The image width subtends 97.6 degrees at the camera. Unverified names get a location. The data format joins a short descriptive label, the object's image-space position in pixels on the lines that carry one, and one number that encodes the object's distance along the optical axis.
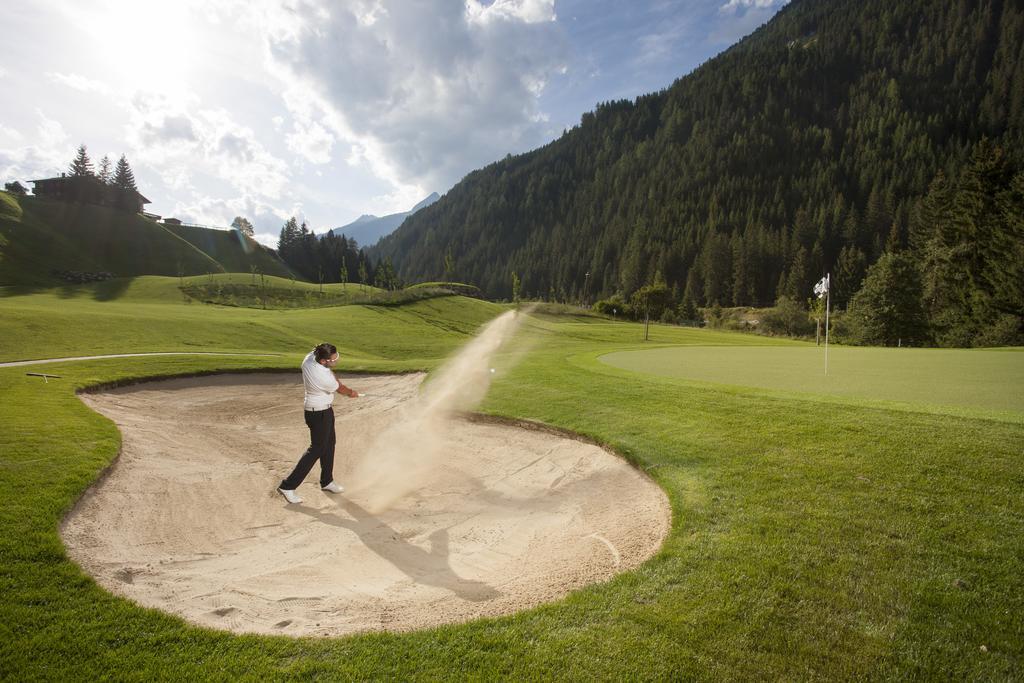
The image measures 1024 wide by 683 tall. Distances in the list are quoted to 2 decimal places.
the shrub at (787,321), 90.44
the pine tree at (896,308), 63.56
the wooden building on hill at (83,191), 119.69
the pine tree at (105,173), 132.25
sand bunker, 5.53
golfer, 8.84
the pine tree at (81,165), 128.50
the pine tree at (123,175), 131.25
